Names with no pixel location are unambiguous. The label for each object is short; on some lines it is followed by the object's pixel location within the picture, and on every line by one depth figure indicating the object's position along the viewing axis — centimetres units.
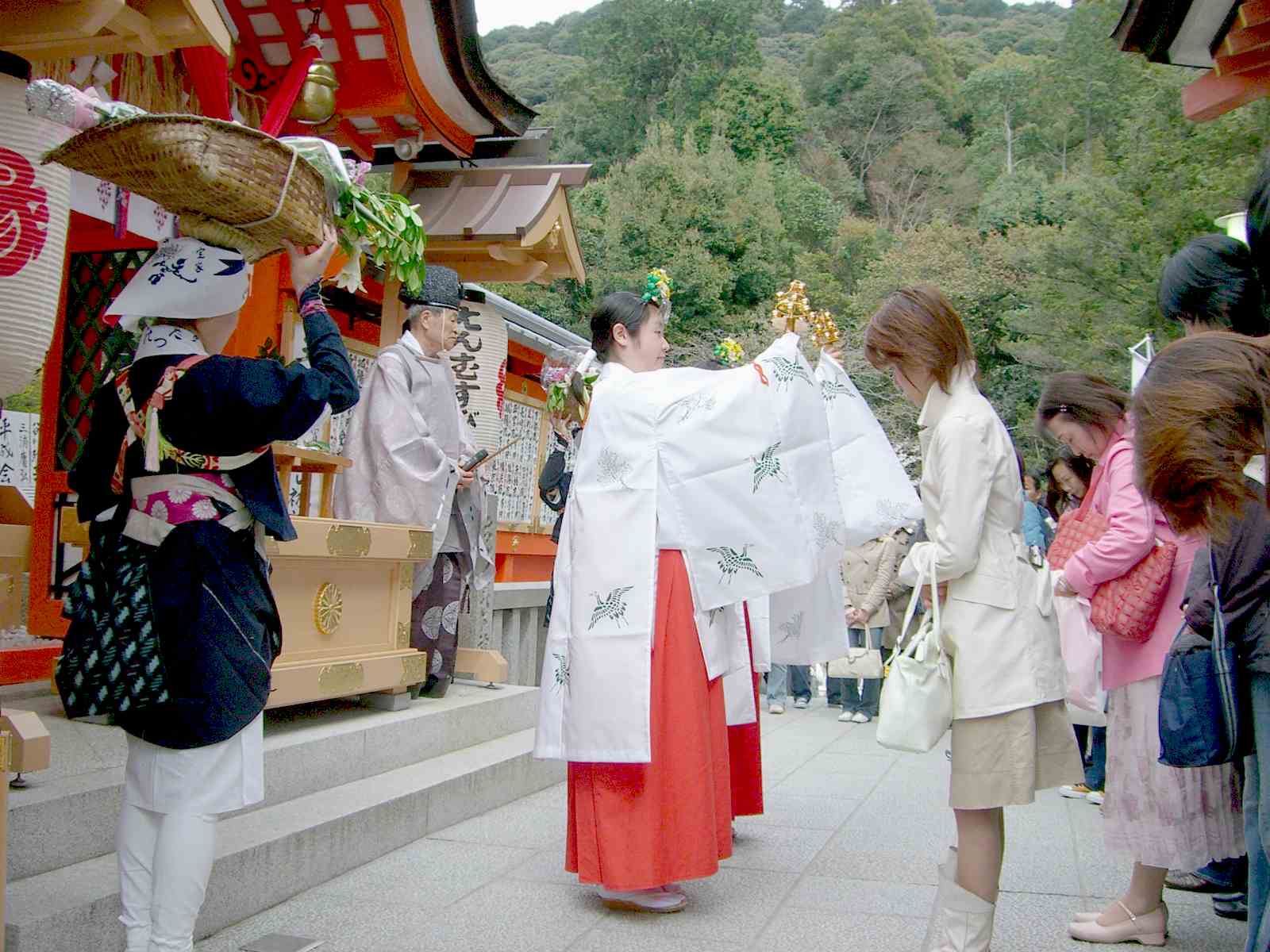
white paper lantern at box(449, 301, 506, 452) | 839
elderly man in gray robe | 515
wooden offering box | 427
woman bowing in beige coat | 282
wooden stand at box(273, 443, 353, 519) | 533
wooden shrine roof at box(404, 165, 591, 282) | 702
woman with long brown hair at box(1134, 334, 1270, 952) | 195
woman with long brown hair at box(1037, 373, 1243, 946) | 318
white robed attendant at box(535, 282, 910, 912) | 349
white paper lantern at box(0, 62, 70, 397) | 368
